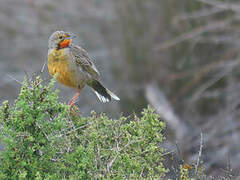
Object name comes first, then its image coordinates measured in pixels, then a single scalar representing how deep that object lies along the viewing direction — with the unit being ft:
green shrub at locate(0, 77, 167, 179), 25.49
